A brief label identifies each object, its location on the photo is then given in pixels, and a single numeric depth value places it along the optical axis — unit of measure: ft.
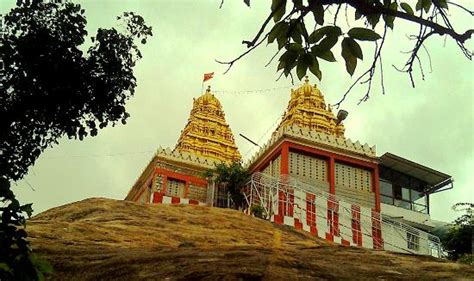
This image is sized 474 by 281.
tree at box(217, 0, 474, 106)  9.86
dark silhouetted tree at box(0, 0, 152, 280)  29.04
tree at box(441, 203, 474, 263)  90.79
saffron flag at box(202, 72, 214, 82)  122.34
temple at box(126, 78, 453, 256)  75.05
